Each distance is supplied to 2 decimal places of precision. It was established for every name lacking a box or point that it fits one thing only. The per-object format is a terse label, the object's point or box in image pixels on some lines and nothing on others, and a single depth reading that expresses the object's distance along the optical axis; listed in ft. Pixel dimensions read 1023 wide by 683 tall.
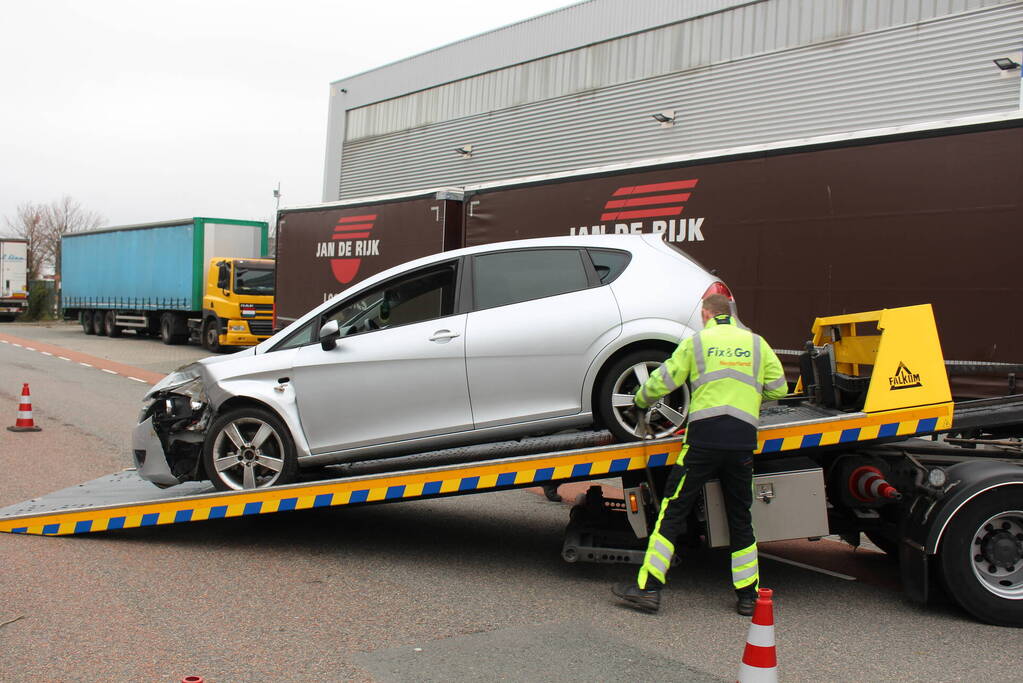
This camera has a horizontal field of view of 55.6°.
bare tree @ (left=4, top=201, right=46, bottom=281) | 215.72
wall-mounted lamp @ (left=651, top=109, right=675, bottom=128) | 73.15
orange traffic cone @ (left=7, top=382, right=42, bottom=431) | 37.17
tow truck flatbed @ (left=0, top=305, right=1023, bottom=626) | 17.15
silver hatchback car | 19.69
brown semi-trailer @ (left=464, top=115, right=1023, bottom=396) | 27.12
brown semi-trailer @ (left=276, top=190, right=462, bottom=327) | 45.88
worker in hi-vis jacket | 17.21
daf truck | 83.10
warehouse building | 57.67
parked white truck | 145.79
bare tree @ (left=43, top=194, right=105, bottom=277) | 223.51
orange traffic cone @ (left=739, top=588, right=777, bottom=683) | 12.23
